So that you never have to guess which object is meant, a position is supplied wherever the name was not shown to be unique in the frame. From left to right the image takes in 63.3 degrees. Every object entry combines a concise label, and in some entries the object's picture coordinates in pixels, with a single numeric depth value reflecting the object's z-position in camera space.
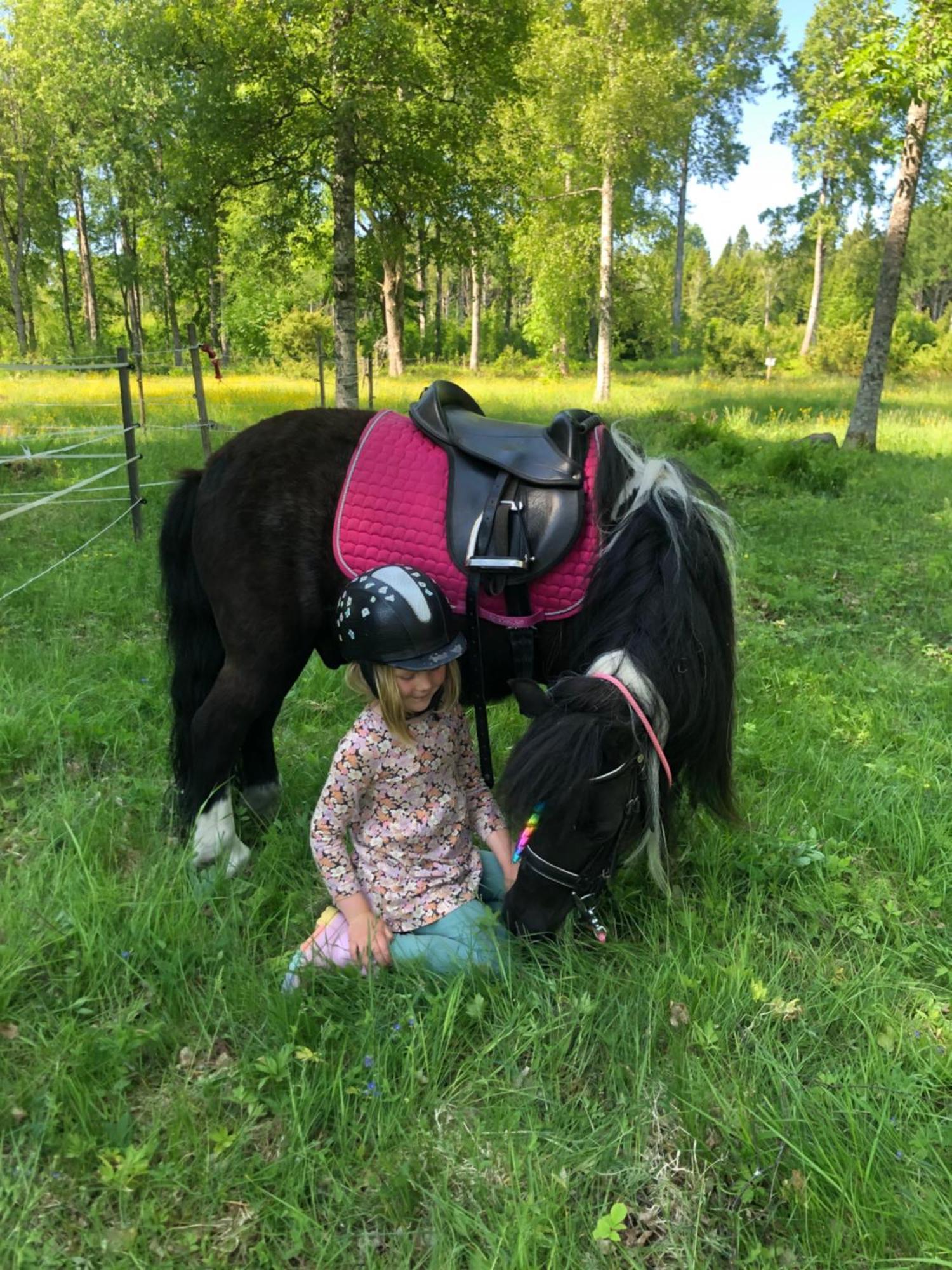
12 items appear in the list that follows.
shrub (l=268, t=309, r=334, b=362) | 24.19
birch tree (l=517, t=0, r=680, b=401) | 15.90
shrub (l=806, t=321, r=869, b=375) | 24.44
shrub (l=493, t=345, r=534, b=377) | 30.12
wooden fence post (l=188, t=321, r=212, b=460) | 7.95
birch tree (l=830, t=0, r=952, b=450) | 7.58
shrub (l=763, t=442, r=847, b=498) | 8.40
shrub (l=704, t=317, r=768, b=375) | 23.91
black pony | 1.71
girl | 1.94
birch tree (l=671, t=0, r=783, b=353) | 23.53
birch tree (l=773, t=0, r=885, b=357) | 25.30
